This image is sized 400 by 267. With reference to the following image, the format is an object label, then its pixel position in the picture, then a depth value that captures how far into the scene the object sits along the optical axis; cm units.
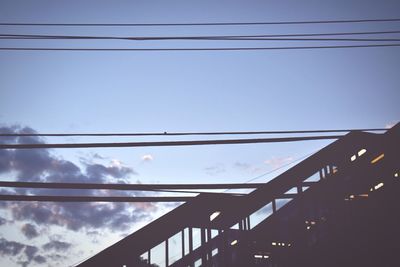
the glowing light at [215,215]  870
